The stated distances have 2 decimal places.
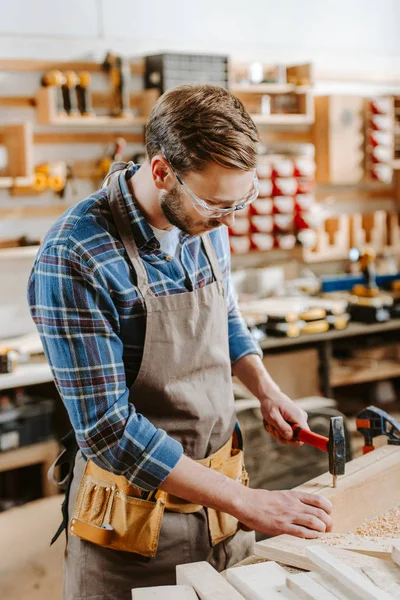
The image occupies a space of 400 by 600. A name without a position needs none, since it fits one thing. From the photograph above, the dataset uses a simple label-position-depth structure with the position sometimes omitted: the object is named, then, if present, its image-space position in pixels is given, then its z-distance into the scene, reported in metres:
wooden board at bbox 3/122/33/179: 3.99
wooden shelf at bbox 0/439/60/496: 3.68
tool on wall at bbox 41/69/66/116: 4.08
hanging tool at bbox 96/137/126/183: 4.26
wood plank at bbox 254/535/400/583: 1.24
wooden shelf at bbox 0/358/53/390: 3.54
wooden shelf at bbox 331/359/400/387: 4.62
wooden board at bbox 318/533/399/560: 1.29
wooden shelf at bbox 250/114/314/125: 4.67
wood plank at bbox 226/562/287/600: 1.18
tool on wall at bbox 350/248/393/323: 4.56
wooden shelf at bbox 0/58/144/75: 4.17
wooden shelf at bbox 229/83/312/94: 4.55
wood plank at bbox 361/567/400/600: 1.15
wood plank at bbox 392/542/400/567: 1.22
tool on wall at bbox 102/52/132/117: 4.22
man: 1.47
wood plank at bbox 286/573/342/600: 1.13
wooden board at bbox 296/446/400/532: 1.59
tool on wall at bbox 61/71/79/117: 4.12
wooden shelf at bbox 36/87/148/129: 4.04
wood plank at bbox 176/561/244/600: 1.19
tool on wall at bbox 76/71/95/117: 4.14
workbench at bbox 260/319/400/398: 4.23
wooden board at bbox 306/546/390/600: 1.11
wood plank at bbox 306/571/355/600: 1.14
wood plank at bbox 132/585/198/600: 1.20
